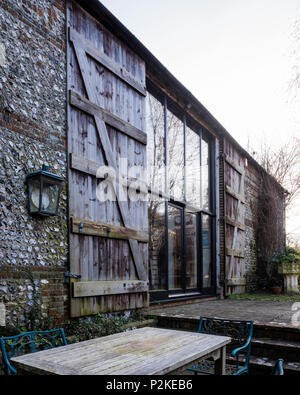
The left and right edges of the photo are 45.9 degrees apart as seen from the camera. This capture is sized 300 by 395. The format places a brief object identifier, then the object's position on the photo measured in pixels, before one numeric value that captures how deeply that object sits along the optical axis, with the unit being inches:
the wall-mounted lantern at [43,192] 152.9
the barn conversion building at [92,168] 151.7
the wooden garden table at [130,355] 77.9
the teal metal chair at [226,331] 125.1
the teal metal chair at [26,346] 88.1
